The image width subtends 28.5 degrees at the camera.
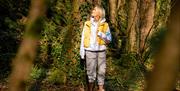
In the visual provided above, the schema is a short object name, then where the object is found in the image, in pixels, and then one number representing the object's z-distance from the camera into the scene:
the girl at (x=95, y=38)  6.50
